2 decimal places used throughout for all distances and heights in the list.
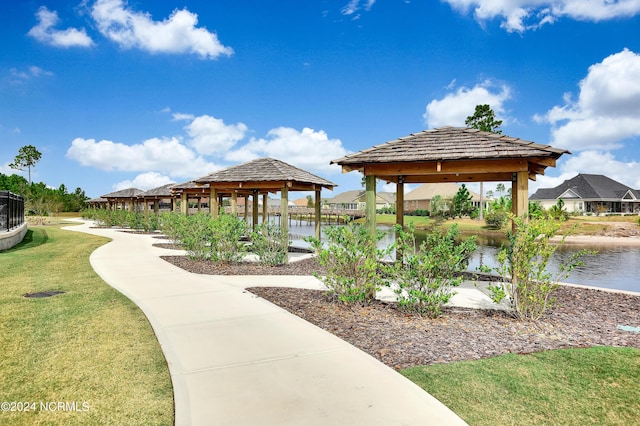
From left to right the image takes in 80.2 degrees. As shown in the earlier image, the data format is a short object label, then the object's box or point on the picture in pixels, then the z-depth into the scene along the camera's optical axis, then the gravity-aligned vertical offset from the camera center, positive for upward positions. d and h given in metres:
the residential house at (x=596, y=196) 52.41 +2.37
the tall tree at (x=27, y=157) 69.94 +10.23
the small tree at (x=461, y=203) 48.03 +1.15
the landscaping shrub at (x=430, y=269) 6.26 -0.97
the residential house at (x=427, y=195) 65.38 +3.02
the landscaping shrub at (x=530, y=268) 6.22 -0.93
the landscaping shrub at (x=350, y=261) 6.84 -0.90
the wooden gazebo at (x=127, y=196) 32.34 +1.35
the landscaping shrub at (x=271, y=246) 11.86 -1.09
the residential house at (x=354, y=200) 80.23 +2.68
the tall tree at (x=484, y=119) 41.92 +10.41
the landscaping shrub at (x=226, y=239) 11.60 -0.84
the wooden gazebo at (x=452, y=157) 7.70 +1.15
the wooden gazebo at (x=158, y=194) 27.75 +1.30
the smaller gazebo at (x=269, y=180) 13.16 +1.14
